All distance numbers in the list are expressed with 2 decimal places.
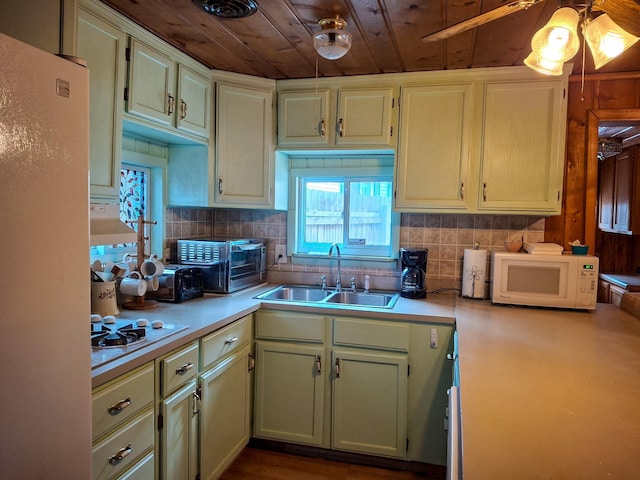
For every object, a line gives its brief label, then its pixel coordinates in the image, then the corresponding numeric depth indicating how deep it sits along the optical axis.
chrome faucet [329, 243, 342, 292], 2.92
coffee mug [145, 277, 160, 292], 2.19
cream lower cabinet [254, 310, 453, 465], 2.31
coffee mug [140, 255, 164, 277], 2.20
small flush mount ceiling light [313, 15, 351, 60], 1.92
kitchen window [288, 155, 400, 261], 2.95
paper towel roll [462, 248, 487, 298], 2.63
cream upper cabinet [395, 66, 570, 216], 2.43
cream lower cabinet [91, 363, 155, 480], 1.39
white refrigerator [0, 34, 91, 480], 0.92
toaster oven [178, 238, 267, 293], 2.61
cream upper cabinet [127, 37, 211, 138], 2.03
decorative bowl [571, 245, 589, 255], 2.42
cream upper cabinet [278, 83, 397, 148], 2.63
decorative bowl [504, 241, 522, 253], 2.58
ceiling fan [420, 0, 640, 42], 1.13
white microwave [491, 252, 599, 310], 2.33
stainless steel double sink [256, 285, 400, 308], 2.79
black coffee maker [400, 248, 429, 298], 2.65
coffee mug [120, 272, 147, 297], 2.12
